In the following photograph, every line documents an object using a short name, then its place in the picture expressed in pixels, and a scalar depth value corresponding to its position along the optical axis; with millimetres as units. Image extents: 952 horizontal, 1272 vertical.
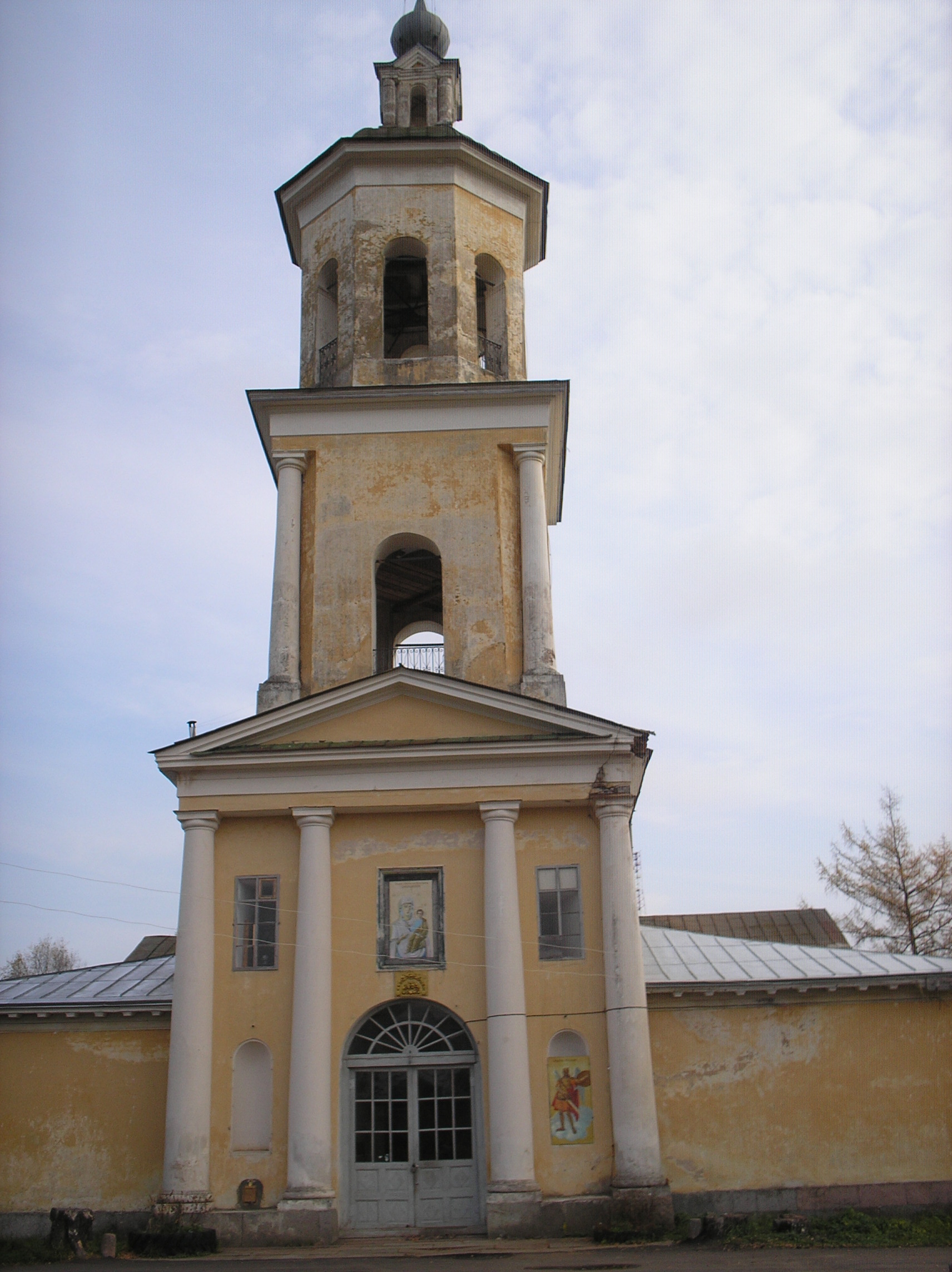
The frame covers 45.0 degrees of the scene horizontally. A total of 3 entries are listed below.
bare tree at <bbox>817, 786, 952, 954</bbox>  31750
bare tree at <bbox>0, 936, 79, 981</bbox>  62812
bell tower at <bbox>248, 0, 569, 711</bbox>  16109
